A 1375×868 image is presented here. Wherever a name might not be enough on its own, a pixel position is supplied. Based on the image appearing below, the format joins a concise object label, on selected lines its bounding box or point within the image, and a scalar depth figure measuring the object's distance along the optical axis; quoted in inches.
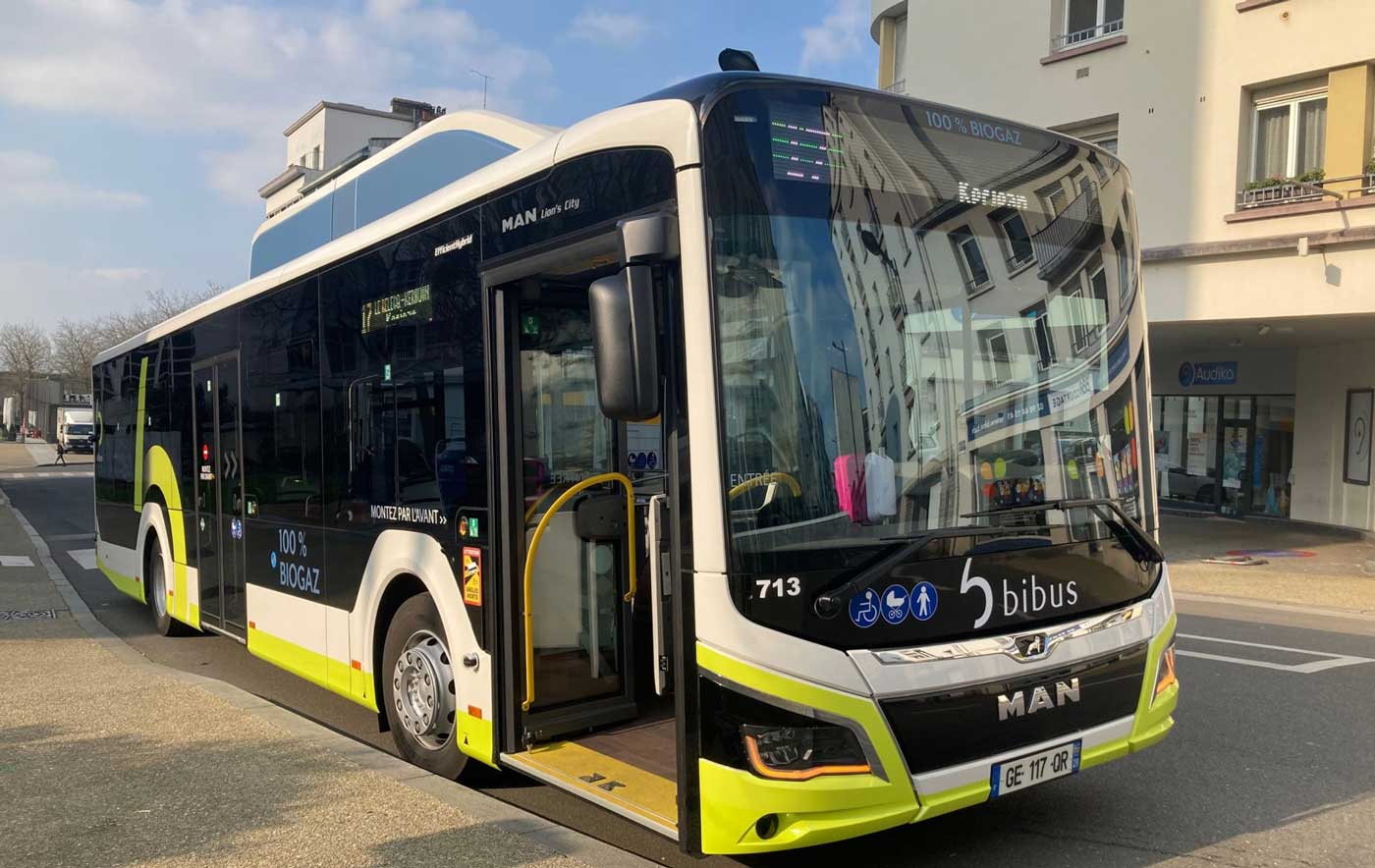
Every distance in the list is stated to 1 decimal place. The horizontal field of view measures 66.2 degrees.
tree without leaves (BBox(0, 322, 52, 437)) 3024.1
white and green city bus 141.6
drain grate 419.8
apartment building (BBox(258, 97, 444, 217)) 2016.5
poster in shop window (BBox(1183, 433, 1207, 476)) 860.6
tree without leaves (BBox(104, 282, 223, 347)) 2414.2
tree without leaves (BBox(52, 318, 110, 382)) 2802.7
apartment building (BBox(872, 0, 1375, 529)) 581.3
